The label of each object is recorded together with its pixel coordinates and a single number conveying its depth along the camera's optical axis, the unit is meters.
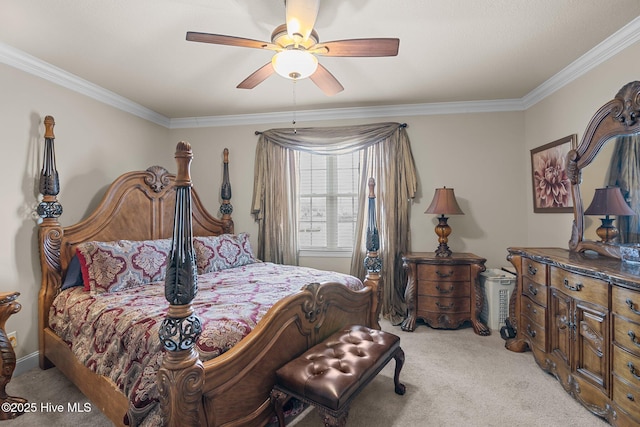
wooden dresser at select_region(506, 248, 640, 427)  1.57
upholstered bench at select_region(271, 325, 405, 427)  1.43
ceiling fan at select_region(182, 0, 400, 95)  1.61
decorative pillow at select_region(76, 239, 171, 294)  2.27
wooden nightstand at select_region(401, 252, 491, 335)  3.12
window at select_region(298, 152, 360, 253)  3.87
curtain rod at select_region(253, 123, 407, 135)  3.94
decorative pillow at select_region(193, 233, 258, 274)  2.97
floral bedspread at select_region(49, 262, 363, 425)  1.43
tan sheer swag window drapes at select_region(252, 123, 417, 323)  3.58
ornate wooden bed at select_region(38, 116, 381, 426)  1.17
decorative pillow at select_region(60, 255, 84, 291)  2.46
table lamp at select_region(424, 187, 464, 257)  3.21
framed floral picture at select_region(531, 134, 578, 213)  2.81
